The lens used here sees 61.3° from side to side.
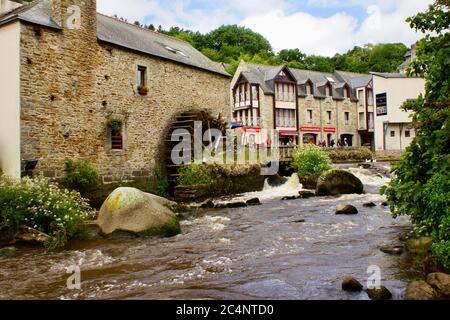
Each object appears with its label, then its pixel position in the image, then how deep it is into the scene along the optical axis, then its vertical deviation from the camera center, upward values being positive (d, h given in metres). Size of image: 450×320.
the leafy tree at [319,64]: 58.56 +15.07
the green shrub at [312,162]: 19.30 -0.16
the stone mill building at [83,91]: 12.06 +2.77
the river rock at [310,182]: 18.68 -1.13
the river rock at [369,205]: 12.13 -1.50
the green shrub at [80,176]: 13.20 -0.47
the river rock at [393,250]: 6.54 -1.61
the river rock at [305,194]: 16.00 -1.50
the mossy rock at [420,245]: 5.98 -1.44
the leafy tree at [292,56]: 61.00 +16.70
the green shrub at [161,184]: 17.29 -1.05
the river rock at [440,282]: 4.31 -1.48
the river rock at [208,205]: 14.20 -1.67
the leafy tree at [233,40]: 62.81 +20.04
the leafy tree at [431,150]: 5.32 +0.12
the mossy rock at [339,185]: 16.11 -1.11
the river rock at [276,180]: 19.53 -1.07
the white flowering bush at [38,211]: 8.16 -1.05
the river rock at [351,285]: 4.85 -1.63
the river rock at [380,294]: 4.53 -1.63
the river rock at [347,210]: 11.09 -1.51
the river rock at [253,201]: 14.67 -1.62
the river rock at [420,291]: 4.25 -1.54
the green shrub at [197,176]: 16.61 -0.66
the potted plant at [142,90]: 16.72 +3.18
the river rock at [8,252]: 7.62 -1.80
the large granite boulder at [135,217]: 8.84 -1.31
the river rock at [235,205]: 14.02 -1.65
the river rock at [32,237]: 8.13 -1.59
